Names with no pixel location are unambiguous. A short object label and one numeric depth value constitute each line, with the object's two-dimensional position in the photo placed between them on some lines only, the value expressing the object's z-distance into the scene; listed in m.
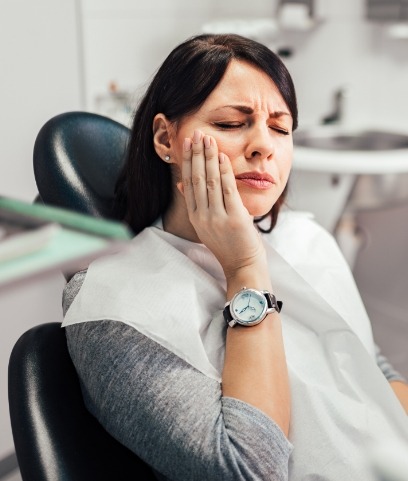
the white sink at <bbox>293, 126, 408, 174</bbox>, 1.90
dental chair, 0.89
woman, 0.88
